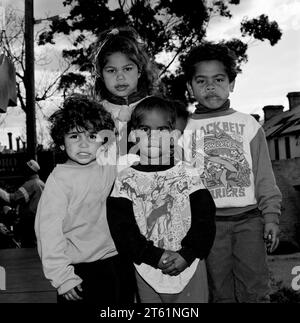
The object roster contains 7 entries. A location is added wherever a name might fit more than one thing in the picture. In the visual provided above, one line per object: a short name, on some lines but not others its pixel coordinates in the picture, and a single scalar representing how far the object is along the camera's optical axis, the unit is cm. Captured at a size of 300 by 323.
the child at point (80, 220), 184
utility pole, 806
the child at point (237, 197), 213
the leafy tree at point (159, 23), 944
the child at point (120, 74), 217
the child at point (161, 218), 182
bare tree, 1159
